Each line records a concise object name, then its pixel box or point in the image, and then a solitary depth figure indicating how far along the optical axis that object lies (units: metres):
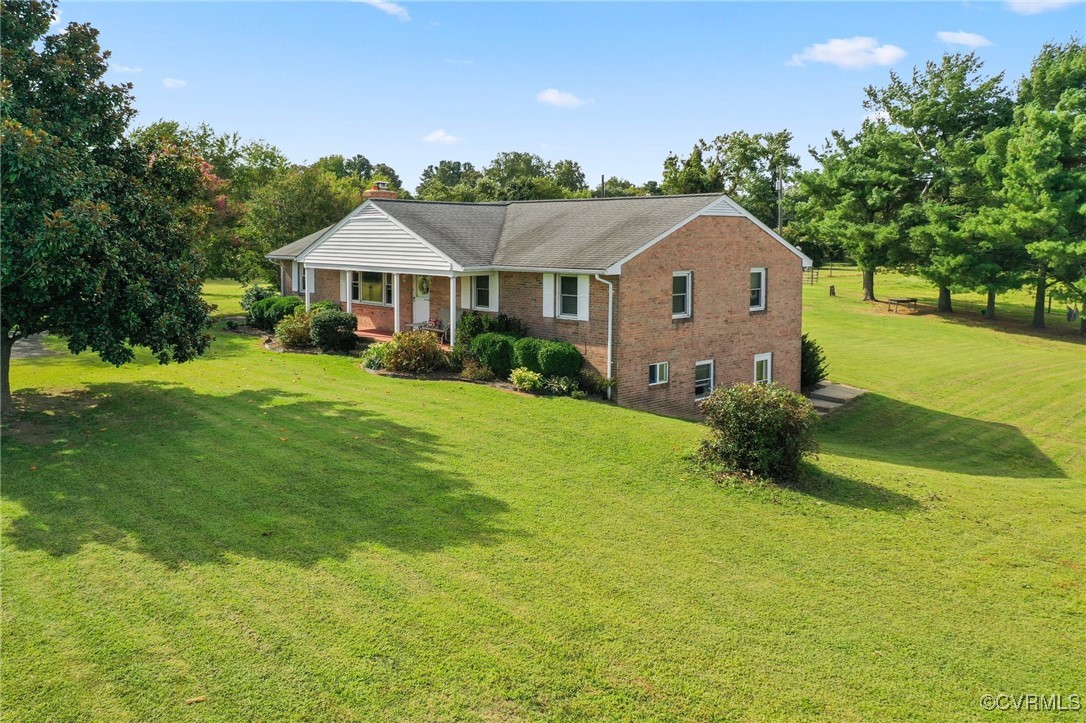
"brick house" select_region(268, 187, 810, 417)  21.30
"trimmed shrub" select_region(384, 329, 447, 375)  22.56
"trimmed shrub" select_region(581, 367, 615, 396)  20.81
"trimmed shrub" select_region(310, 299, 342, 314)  27.32
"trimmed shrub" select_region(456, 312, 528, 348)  23.09
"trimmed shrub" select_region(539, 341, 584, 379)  20.83
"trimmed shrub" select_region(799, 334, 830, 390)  28.31
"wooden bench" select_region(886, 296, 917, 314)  47.81
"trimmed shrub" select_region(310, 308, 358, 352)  26.25
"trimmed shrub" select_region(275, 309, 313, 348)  27.17
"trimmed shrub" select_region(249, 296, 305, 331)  30.69
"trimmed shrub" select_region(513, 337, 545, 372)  21.14
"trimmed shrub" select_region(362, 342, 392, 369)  23.09
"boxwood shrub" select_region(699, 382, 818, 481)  13.88
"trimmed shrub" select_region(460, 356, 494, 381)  21.89
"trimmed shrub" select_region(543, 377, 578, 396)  20.47
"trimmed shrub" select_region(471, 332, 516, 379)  21.84
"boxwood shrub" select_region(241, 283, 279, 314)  34.84
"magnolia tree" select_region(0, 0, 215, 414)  13.31
